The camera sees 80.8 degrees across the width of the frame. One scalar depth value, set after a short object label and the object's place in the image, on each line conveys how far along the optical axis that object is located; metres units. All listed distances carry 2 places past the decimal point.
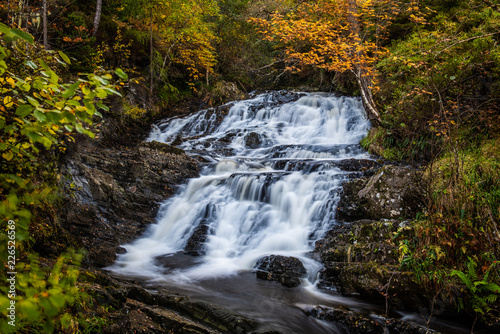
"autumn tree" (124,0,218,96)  15.37
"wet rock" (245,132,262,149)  13.33
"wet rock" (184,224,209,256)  7.05
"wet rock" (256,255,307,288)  5.50
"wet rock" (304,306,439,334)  3.86
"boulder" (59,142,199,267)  6.46
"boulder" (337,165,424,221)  6.38
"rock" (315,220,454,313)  4.44
